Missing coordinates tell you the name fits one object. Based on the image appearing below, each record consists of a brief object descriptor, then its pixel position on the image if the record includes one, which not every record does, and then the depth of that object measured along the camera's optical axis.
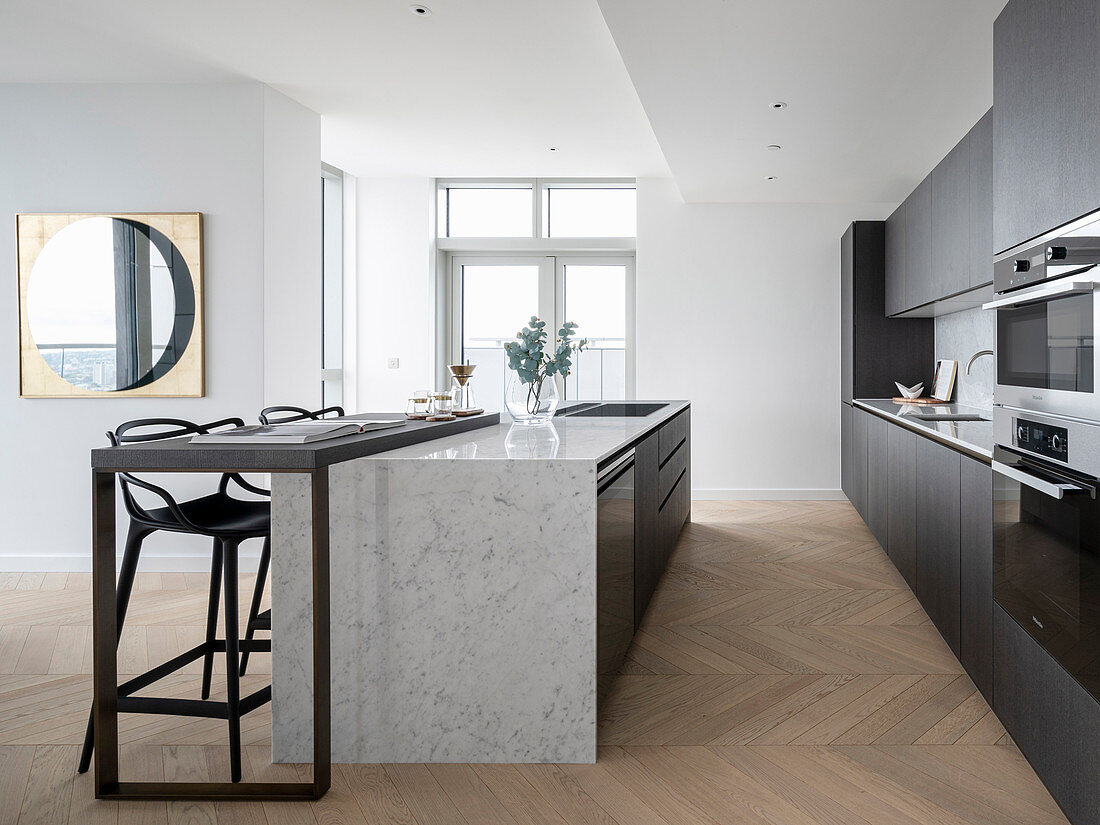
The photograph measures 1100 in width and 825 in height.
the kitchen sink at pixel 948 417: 3.73
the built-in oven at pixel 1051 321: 1.65
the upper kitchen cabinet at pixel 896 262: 4.99
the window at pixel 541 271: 6.92
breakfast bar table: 1.82
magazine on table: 2.01
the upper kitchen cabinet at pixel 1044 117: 1.65
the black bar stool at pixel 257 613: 2.72
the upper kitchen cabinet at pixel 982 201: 3.17
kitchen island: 2.05
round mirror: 4.33
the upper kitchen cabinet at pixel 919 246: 4.29
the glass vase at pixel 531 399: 3.05
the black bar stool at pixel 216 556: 2.07
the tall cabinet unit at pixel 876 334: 5.69
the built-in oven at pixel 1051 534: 1.64
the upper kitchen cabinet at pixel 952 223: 3.54
